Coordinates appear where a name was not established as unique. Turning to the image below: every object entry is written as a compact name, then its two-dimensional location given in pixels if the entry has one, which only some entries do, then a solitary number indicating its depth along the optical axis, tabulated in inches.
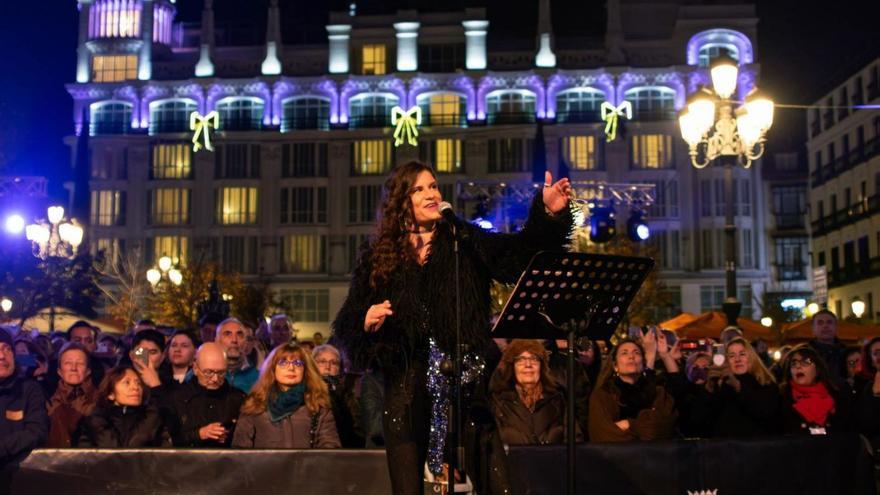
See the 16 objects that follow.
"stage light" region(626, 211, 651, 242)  1029.2
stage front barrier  265.3
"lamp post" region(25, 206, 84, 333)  980.6
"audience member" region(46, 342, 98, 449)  335.6
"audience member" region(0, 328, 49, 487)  286.2
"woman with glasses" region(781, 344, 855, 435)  363.3
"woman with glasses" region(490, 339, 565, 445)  306.8
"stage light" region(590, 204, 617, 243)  1018.7
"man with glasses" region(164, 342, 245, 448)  317.1
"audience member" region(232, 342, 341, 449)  301.7
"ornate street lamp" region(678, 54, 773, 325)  659.4
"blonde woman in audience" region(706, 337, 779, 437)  354.3
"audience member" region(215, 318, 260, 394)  401.1
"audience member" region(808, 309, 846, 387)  510.9
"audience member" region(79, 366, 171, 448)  309.0
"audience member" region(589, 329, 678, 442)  326.0
